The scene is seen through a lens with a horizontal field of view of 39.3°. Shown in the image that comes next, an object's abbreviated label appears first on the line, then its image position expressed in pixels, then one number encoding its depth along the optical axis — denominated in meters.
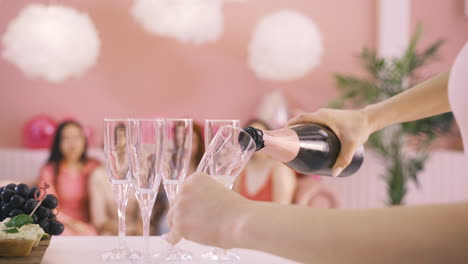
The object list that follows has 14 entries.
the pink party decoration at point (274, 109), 5.15
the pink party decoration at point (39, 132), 4.95
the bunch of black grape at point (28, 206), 1.26
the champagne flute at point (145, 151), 1.07
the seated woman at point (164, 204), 4.37
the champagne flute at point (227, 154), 1.00
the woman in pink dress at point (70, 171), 4.56
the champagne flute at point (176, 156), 1.09
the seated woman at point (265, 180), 4.41
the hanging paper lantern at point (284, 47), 5.21
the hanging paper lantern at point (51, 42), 4.94
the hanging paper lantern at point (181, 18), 5.14
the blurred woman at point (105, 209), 4.50
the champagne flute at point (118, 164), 1.11
